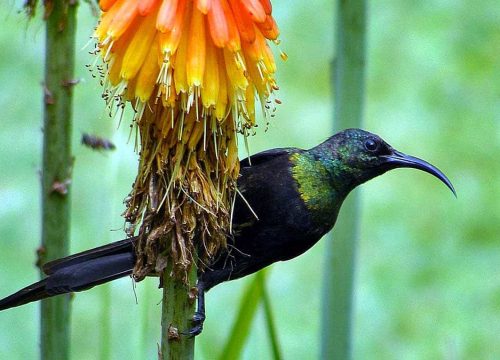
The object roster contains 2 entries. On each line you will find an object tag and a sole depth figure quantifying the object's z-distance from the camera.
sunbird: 4.71
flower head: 3.60
